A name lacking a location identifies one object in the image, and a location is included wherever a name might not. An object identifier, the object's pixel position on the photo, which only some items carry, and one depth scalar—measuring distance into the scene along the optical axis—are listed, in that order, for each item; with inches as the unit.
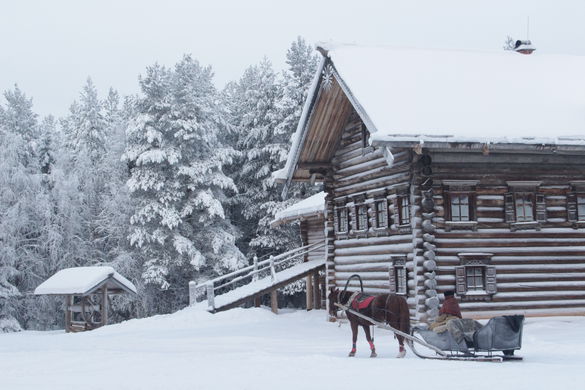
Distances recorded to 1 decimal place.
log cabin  841.5
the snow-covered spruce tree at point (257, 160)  1734.7
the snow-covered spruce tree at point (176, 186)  1509.6
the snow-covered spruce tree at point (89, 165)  1663.4
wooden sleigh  535.8
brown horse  608.1
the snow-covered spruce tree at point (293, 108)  1715.1
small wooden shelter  1126.4
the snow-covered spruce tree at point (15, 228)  1456.7
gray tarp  535.2
